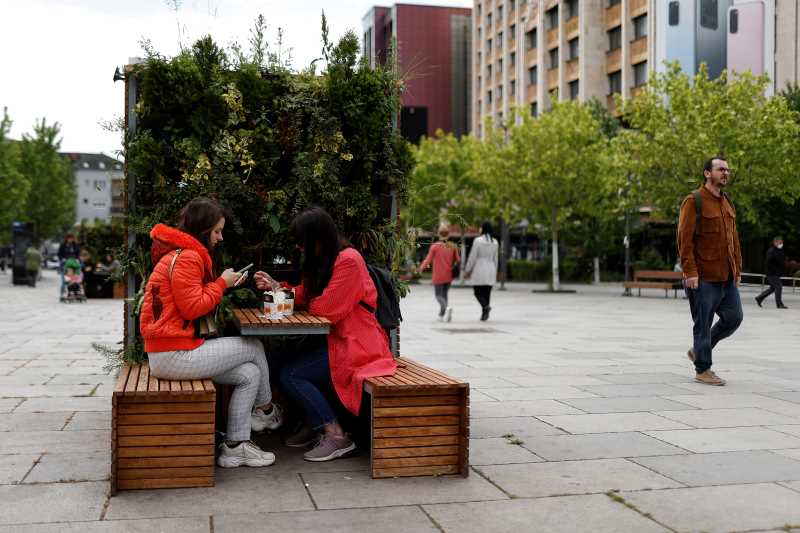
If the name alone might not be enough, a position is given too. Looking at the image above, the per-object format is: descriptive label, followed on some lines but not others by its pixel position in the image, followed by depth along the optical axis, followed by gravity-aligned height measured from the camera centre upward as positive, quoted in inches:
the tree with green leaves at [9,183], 1625.6 +149.2
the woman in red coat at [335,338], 201.0 -17.6
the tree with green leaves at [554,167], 1283.2 +142.7
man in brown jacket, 318.0 +4.7
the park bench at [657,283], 1077.1 -23.1
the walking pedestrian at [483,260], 653.3 +2.5
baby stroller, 906.1 -19.8
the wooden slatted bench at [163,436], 174.6 -35.3
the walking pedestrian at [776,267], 850.1 -2.7
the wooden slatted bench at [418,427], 186.5 -35.5
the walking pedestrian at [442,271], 664.4 -6.1
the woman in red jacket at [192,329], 188.1 -13.8
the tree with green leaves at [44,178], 2066.9 +200.7
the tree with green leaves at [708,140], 1044.5 +153.5
